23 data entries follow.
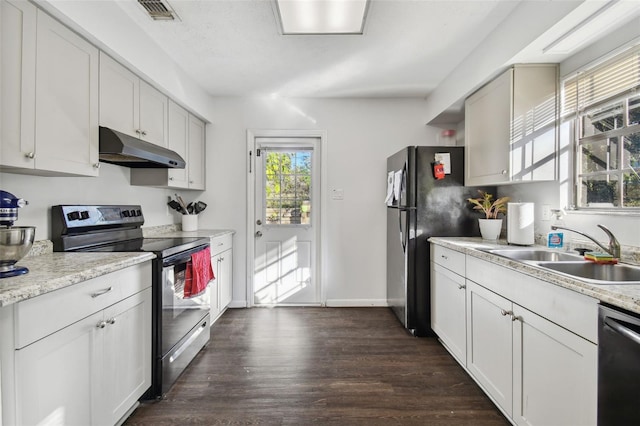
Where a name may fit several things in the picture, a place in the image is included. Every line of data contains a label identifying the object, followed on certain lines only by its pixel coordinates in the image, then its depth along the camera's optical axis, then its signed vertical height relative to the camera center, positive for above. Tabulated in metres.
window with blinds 1.65 +0.49
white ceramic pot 2.46 -0.12
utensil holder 3.24 -0.10
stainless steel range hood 1.83 +0.40
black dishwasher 0.95 -0.51
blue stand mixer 1.16 -0.10
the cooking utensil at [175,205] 3.14 +0.08
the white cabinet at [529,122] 2.09 +0.63
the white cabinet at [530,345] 1.17 -0.63
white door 3.57 -0.07
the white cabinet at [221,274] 2.90 -0.64
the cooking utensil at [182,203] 3.24 +0.10
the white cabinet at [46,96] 1.32 +0.57
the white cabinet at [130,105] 1.89 +0.77
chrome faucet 1.58 -0.17
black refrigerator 2.75 -0.01
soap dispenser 2.00 -0.15
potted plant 2.46 +0.00
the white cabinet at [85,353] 1.08 -0.61
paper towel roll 2.11 -0.07
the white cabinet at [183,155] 2.60 +0.59
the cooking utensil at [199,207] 3.38 +0.06
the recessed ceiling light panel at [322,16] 1.79 +1.24
